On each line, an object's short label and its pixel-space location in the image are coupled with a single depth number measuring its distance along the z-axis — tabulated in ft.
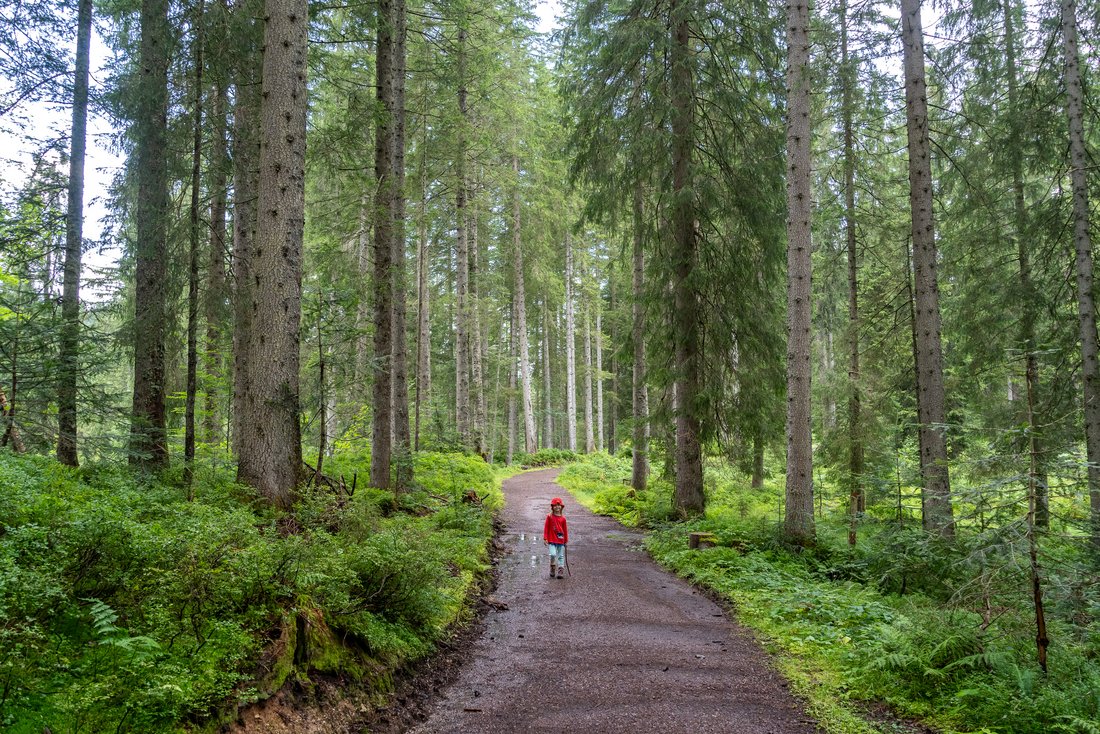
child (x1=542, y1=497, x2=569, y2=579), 29.55
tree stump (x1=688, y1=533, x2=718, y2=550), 32.76
